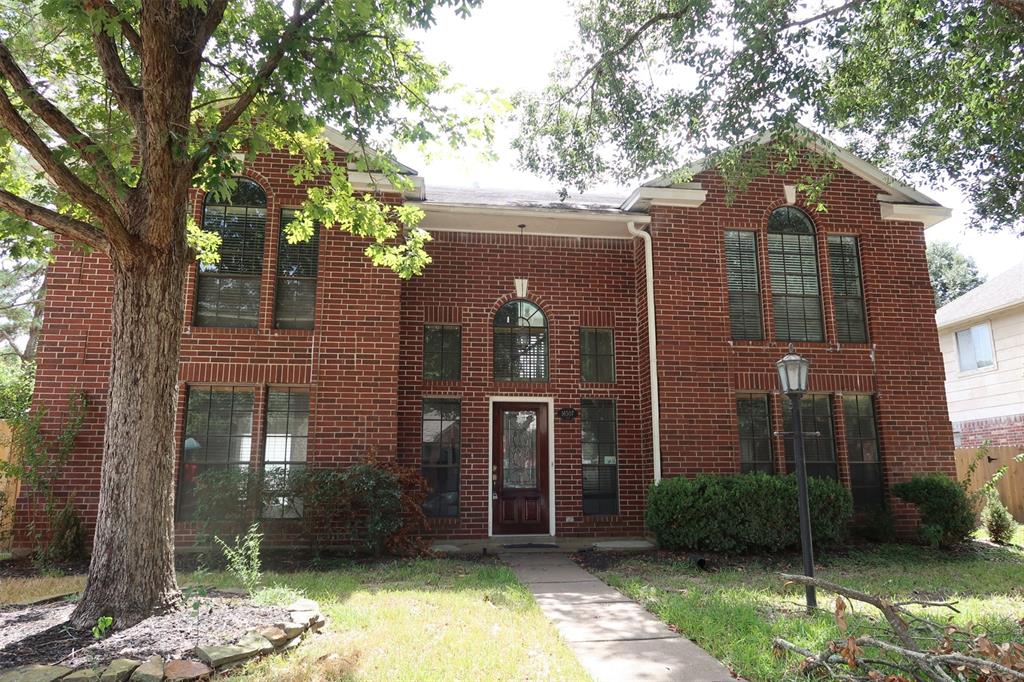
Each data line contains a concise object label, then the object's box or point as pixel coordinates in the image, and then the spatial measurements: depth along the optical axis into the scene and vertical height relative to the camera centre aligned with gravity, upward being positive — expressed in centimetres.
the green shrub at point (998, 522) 1075 -118
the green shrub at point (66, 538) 835 -105
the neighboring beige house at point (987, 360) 1606 +237
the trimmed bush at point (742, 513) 904 -85
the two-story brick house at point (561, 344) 952 +173
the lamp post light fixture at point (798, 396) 626 +57
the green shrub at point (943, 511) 978 -90
